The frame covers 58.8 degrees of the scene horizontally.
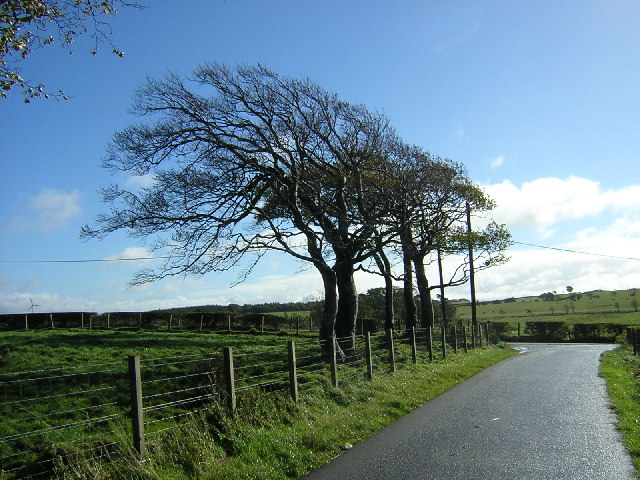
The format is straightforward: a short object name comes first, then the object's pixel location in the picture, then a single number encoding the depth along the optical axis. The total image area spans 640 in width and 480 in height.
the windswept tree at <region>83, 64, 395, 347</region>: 19.09
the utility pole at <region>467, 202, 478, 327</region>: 31.42
